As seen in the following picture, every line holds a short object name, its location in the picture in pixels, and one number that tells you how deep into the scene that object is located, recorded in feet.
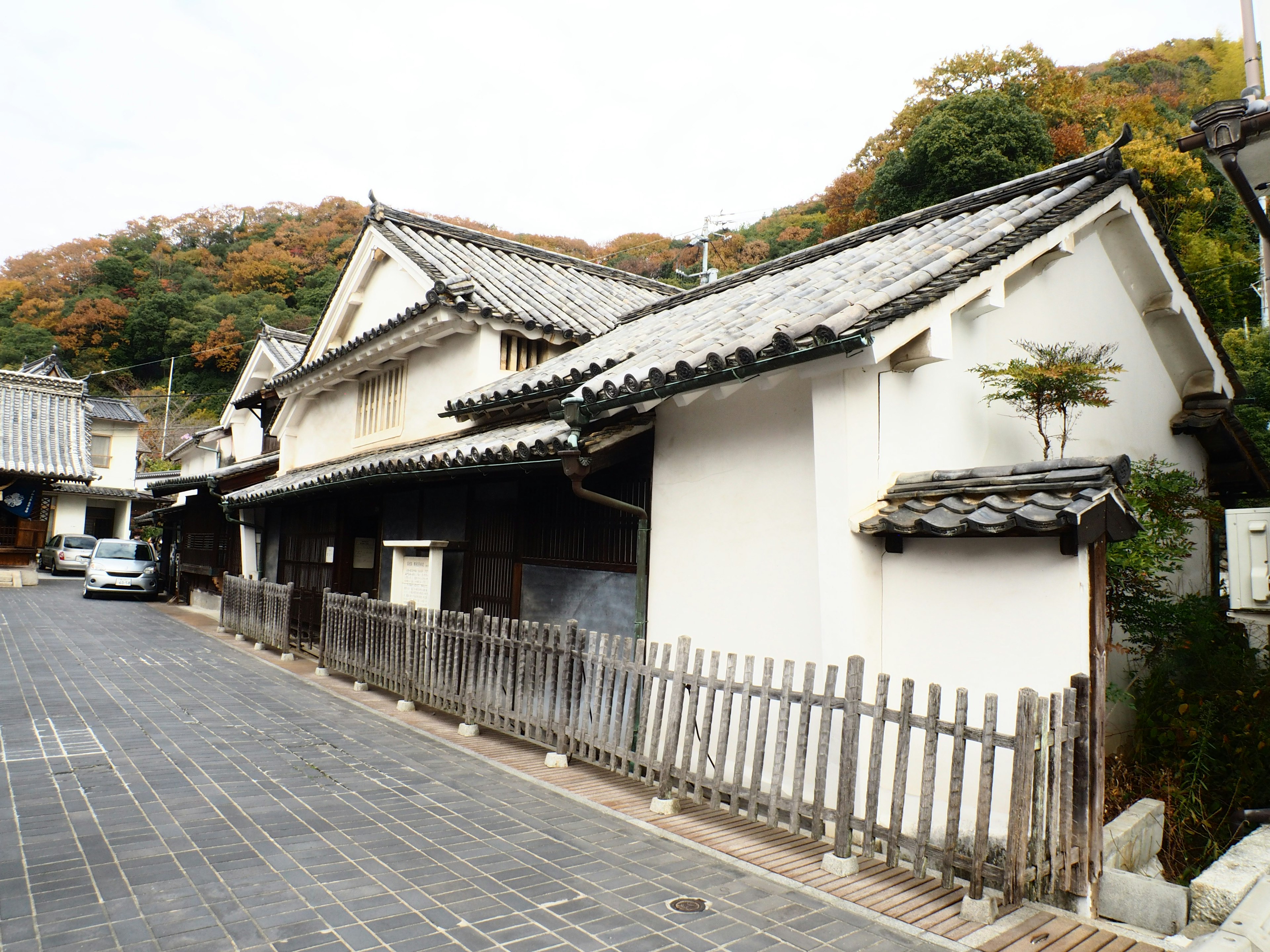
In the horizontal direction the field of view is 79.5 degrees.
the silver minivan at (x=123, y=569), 77.92
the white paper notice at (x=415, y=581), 33.27
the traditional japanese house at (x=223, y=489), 65.46
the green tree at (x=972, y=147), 79.25
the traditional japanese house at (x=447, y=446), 27.63
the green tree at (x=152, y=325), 156.15
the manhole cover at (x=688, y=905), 13.79
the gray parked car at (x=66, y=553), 108.68
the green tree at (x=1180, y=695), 21.29
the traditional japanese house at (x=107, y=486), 125.18
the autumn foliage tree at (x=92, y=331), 155.94
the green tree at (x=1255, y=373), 46.21
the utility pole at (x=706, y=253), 65.21
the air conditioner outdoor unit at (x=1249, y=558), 20.65
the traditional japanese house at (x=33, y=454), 76.59
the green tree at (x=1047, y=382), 19.85
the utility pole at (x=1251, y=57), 25.40
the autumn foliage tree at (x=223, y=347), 153.79
